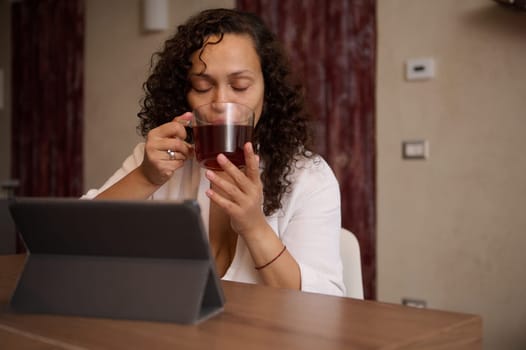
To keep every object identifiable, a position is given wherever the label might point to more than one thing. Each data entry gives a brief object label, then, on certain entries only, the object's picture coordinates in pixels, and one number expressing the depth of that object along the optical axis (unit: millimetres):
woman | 1205
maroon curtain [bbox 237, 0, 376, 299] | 3191
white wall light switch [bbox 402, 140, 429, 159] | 2998
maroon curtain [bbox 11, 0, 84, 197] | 4797
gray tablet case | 641
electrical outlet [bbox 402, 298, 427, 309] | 3031
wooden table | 556
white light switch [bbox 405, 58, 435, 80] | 2973
